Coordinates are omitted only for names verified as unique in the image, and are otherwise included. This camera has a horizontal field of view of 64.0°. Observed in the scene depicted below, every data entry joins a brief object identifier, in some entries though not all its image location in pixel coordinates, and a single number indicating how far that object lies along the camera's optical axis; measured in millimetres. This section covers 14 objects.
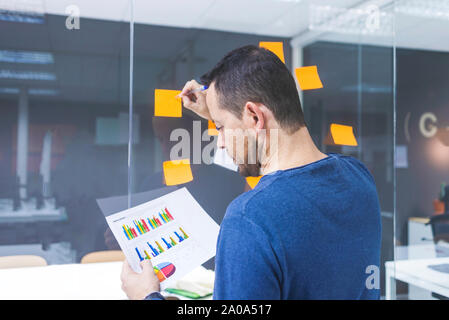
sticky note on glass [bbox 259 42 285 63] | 1402
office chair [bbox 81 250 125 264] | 1957
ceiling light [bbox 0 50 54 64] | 2311
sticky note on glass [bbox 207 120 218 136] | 1422
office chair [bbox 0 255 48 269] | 1670
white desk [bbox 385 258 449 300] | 1699
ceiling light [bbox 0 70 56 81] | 2385
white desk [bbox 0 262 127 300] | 1284
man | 548
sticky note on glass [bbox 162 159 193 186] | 1420
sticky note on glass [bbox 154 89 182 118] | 1282
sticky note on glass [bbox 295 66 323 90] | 1365
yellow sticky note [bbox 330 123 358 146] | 1498
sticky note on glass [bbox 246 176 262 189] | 1421
